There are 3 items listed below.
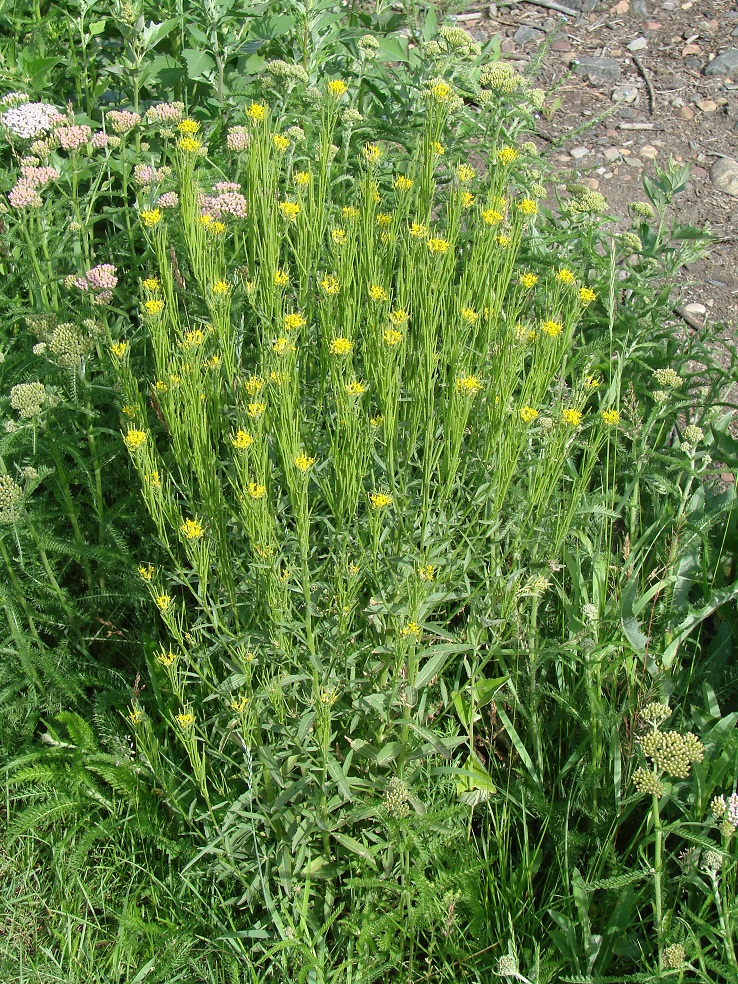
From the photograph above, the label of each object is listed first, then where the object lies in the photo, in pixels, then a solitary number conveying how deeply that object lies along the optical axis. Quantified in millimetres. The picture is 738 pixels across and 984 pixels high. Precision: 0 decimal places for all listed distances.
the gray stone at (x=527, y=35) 5406
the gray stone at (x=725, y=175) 4555
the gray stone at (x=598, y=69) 5254
